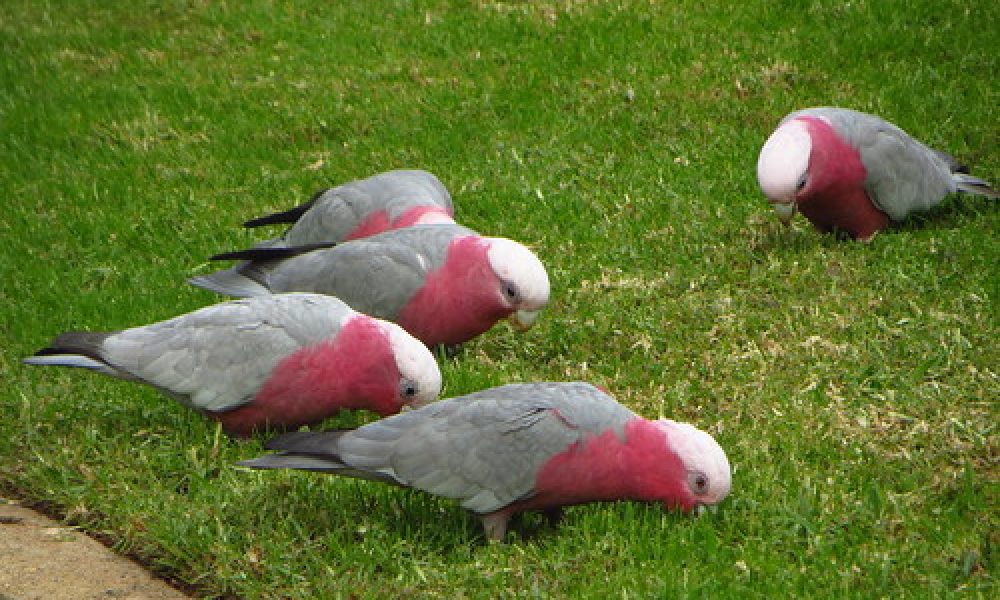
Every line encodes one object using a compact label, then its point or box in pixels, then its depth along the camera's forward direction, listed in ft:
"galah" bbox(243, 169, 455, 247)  36.47
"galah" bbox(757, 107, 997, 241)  35.40
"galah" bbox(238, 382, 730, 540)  24.17
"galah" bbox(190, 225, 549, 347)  31.65
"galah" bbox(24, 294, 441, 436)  27.78
